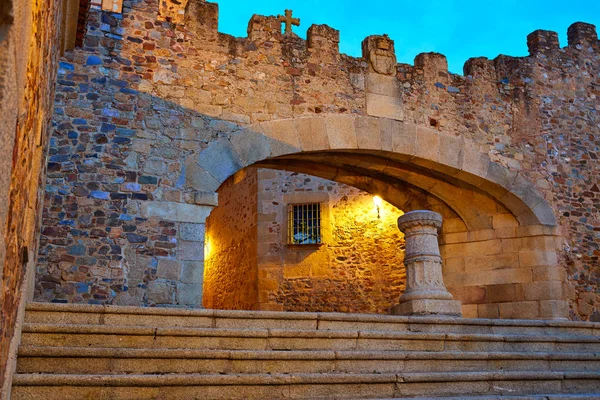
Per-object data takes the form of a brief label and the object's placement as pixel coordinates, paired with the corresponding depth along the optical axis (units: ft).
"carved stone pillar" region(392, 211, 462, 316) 20.97
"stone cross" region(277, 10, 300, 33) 36.78
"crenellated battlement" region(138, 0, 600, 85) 26.99
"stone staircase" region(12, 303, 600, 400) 12.78
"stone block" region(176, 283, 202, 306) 23.40
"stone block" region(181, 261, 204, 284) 23.72
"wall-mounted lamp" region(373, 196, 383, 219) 43.78
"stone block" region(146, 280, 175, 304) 23.11
